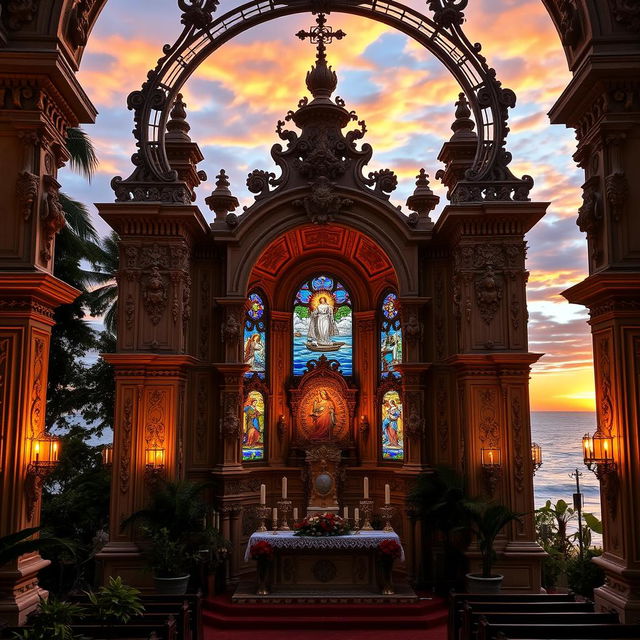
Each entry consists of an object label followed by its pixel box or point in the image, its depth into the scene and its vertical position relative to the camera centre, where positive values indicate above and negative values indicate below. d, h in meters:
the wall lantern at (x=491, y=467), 13.88 -0.63
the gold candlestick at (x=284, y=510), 15.47 -1.71
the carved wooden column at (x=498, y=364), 13.88 +1.43
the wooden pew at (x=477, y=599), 10.06 -2.39
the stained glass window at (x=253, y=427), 17.44 +0.19
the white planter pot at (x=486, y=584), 12.73 -2.69
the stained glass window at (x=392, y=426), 17.30 +0.21
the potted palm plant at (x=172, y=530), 13.19 -1.81
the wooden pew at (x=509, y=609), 9.23 -2.33
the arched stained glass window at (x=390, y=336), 17.67 +2.52
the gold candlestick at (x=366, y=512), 15.44 -1.77
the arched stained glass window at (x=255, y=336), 17.89 +2.53
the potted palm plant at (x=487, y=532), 12.74 -1.77
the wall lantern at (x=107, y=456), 14.35 -0.43
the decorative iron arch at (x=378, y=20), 14.61 +7.33
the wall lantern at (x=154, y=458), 14.09 -0.48
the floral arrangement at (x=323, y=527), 14.44 -1.91
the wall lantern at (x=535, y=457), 14.02 -0.44
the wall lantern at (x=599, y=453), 8.64 -0.23
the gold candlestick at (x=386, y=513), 15.55 -1.74
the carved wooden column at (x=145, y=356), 14.01 +1.57
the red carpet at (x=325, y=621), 12.63 -3.46
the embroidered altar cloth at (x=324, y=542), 14.12 -2.15
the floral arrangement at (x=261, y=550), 13.90 -2.28
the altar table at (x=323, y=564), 14.18 -2.62
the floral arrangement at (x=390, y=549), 13.93 -2.25
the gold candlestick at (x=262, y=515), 15.20 -1.75
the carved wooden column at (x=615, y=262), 8.44 +2.17
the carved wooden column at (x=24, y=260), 8.51 +2.19
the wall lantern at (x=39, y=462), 8.55 -0.33
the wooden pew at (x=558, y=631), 8.00 -2.28
